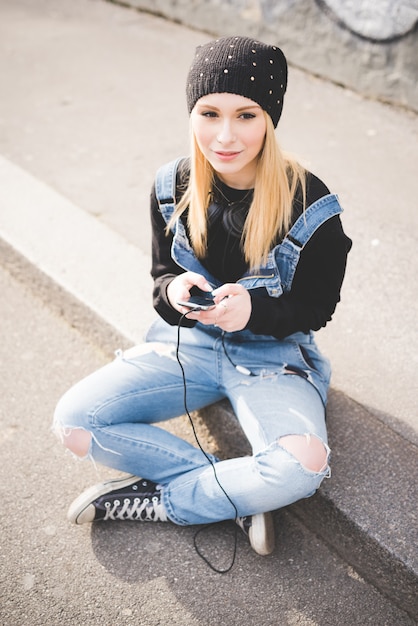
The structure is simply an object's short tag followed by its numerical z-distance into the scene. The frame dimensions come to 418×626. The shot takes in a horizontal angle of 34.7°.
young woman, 2.14
